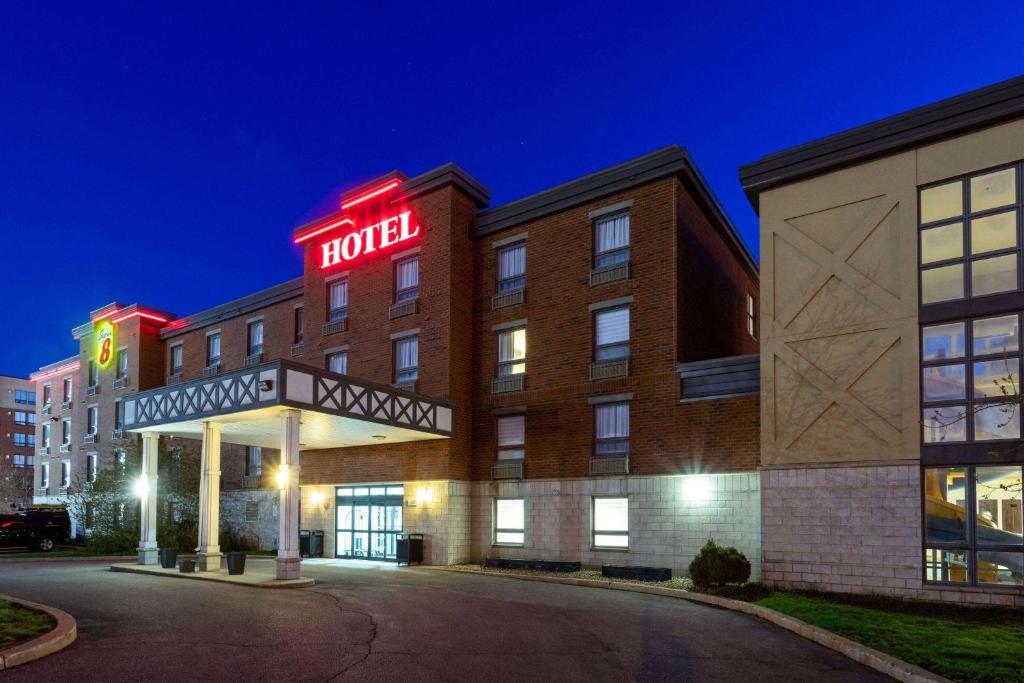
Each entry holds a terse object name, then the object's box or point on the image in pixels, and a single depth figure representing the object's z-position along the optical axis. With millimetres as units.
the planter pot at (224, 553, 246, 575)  22156
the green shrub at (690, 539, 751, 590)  18688
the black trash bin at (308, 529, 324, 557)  30594
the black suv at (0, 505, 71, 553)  35750
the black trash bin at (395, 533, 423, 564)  26656
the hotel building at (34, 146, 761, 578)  22500
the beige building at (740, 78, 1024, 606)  17031
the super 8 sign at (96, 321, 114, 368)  45719
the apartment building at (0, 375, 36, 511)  85750
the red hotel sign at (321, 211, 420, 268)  29844
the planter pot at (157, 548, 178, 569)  24297
